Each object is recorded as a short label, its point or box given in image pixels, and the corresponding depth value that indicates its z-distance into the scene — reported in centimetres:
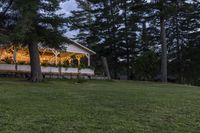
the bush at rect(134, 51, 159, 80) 2367
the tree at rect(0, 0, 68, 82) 1173
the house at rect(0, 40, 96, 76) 1696
